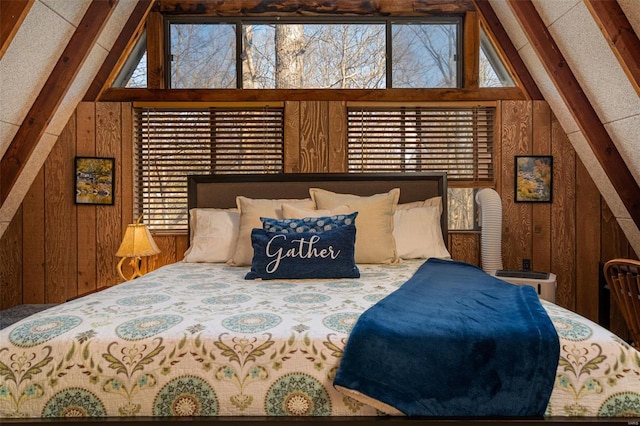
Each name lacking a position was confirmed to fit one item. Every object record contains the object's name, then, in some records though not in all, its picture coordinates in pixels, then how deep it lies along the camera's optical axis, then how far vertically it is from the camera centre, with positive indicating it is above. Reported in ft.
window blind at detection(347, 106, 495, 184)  10.57 +1.84
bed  3.62 -1.41
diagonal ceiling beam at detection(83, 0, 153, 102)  9.91 +3.94
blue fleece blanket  3.53 -1.34
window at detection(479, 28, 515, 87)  10.82 +3.73
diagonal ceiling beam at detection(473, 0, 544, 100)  9.97 +3.91
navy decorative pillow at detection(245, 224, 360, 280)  6.54 -0.70
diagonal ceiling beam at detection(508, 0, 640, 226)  8.41 +2.23
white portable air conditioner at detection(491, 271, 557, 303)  8.29 -1.47
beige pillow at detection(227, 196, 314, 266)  7.88 -0.06
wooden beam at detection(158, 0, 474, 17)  10.60 +5.24
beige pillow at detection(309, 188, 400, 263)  7.98 -0.34
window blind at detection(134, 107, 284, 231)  10.59 +1.61
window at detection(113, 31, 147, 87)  10.83 +3.75
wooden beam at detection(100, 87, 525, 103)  10.50 +2.97
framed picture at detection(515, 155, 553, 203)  10.28 +0.81
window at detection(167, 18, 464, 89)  10.81 +4.11
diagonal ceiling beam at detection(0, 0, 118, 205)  8.31 +2.51
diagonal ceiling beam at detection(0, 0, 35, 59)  6.31 +3.03
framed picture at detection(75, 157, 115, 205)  10.26 +0.81
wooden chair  6.49 -1.28
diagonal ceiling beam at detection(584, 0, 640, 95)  6.51 +2.84
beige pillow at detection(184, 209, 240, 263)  8.41 -0.49
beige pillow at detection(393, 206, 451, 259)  8.66 -0.47
